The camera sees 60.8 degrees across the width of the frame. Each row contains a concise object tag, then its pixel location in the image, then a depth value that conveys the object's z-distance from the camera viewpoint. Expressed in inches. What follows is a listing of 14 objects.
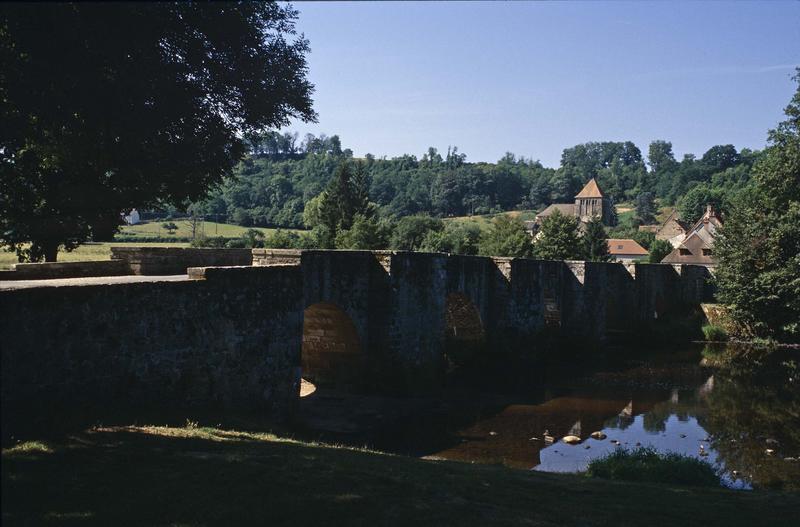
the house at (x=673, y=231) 3589.6
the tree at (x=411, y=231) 2376.7
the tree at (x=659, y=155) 7362.2
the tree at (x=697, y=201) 4312.5
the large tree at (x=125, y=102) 432.5
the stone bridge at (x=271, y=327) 329.4
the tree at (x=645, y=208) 5398.6
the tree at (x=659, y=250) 2817.4
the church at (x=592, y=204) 4638.5
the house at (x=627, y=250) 3233.3
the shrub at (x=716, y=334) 1369.3
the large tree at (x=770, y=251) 1240.8
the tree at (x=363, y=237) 1964.8
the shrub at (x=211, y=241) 2117.0
